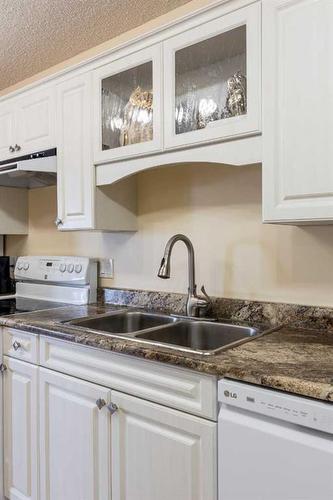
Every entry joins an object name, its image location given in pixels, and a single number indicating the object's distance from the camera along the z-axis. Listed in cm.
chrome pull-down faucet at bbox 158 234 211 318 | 177
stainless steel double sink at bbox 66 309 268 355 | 160
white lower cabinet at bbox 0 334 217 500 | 118
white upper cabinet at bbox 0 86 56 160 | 212
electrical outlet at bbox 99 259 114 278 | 228
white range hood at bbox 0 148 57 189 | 208
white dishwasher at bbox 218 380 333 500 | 91
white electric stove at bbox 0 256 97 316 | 222
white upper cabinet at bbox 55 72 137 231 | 192
